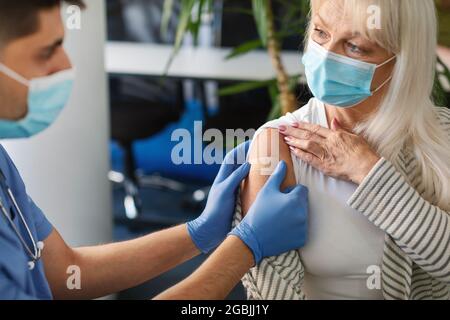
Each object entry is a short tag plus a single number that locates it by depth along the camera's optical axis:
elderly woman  1.10
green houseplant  1.73
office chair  3.06
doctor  0.99
